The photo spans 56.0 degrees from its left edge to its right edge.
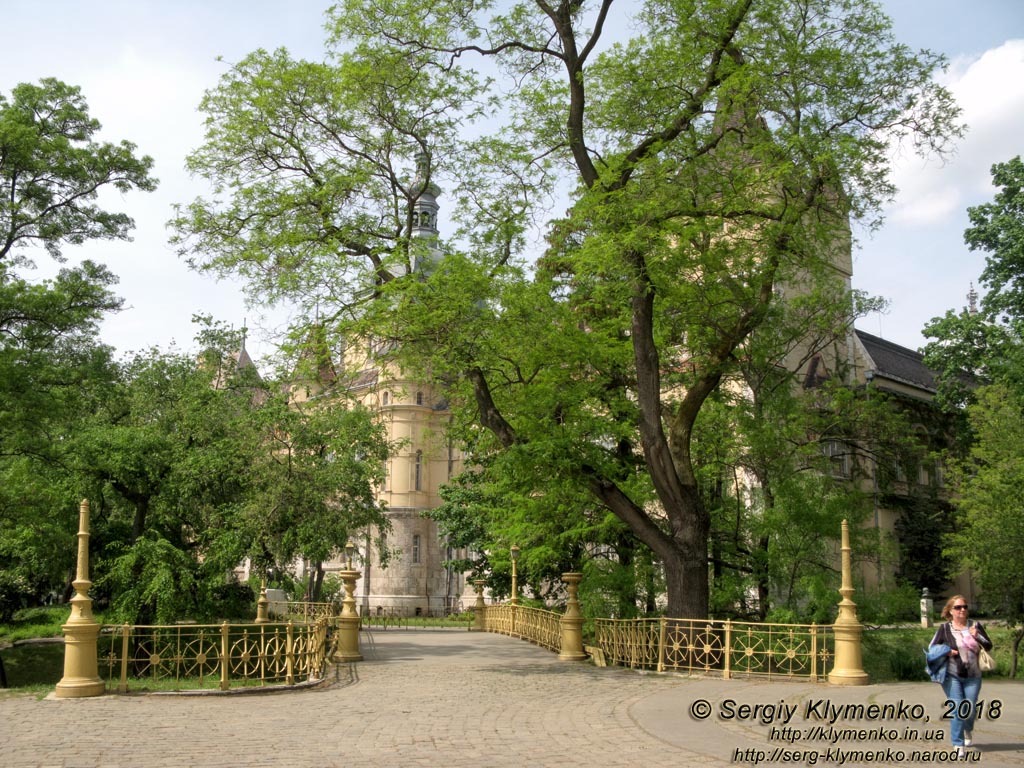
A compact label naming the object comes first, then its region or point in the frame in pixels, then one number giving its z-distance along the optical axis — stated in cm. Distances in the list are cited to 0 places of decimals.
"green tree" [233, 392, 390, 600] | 2833
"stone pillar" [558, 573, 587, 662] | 2078
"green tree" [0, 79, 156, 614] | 2092
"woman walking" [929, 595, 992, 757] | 921
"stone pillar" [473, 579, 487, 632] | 3431
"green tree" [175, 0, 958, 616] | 1778
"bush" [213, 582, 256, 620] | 2750
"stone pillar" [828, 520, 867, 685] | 1534
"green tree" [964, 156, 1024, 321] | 3231
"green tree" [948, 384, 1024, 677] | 2664
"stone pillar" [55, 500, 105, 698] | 1436
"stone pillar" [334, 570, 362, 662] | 2103
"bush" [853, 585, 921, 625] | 2305
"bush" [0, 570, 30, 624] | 3244
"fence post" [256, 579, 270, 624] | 2366
